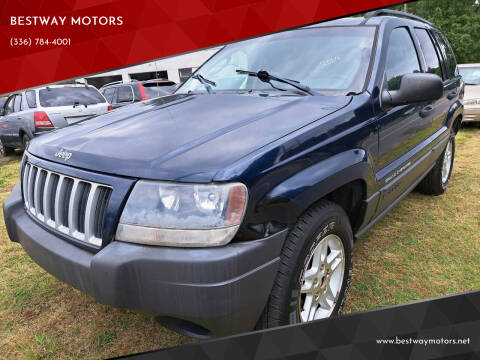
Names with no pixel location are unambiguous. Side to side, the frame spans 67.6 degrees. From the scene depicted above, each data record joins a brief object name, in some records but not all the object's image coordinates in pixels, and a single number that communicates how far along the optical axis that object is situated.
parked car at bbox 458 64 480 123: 7.96
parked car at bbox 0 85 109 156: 7.16
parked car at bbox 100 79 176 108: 9.53
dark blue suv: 1.39
